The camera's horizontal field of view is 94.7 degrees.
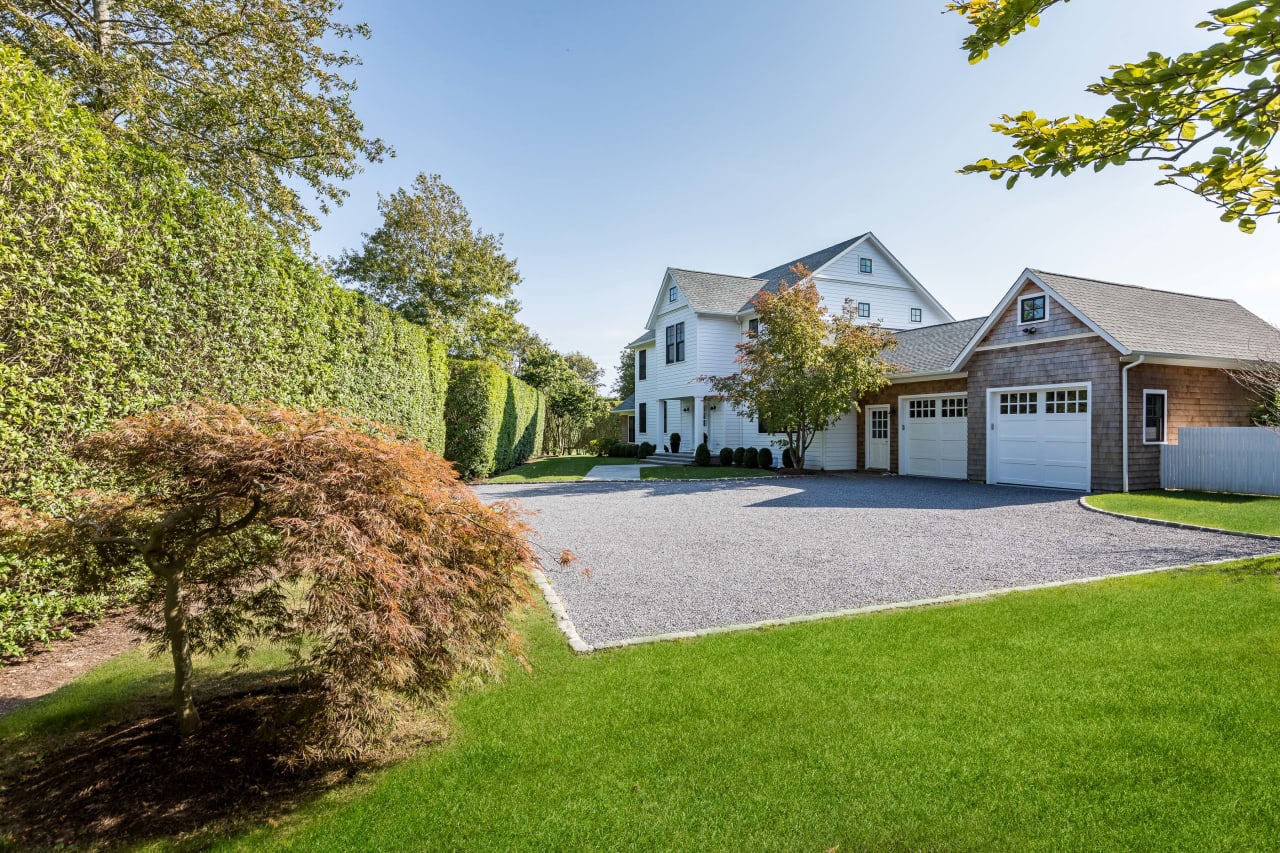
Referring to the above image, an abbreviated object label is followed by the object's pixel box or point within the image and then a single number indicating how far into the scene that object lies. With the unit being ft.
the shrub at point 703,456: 73.20
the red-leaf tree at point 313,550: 8.18
